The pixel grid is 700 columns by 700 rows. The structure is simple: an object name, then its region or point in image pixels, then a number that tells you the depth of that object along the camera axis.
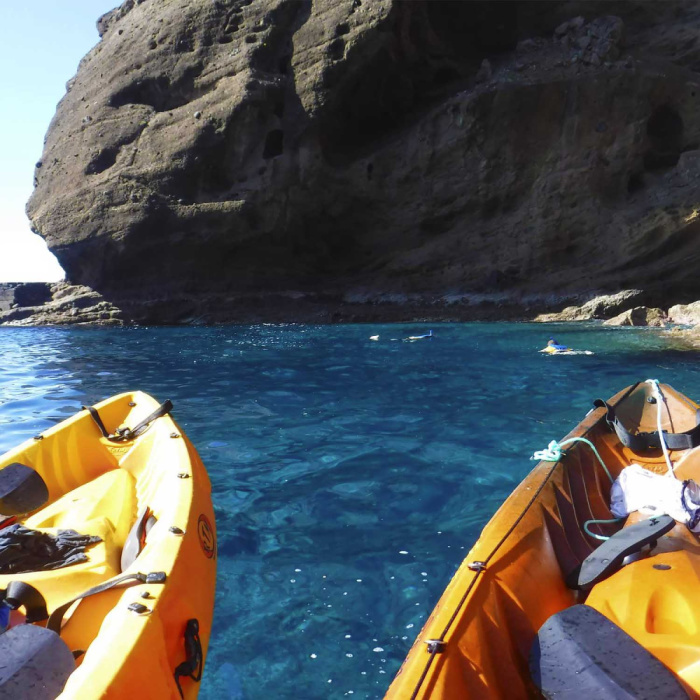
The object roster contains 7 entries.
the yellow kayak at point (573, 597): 1.46
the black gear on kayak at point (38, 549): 2.43
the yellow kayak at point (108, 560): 1.51
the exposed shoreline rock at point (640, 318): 14.70
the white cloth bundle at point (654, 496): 2.71
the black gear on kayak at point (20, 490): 2.90
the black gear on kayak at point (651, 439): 3.51
